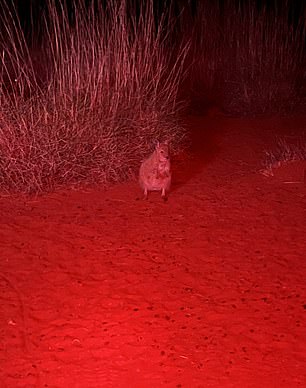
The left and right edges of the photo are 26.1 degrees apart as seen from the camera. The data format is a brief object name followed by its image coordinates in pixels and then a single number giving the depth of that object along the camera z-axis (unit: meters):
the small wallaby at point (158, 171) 6.57
